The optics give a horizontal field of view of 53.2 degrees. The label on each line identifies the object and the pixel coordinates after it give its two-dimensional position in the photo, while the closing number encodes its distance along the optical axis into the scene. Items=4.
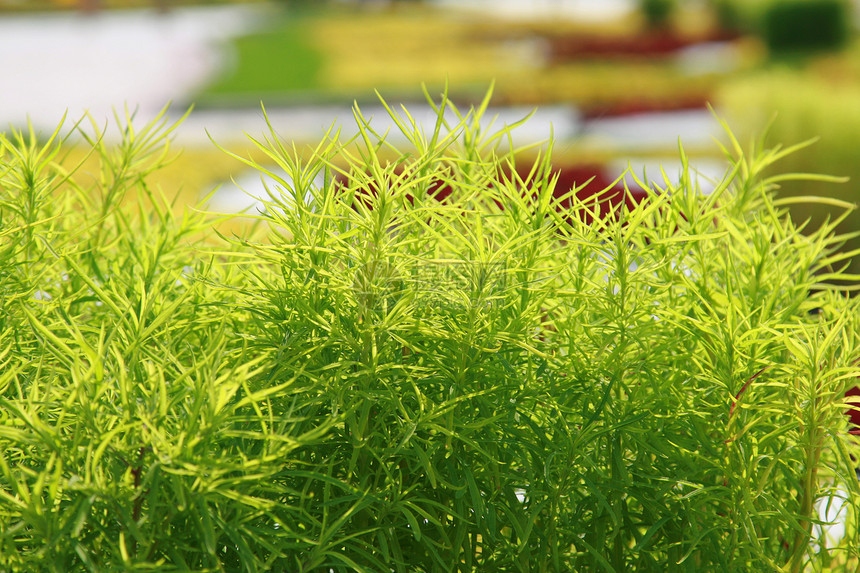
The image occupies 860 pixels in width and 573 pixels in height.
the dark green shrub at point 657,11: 14.62
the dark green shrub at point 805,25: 11.59
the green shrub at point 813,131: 4.62
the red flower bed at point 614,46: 12.09
